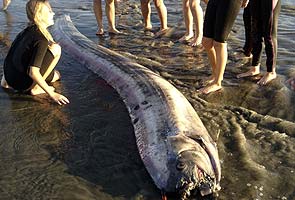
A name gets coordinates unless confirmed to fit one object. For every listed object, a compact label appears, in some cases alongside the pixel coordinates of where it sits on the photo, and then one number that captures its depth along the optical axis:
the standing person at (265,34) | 5.78
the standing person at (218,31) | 5.46
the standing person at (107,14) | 8.42
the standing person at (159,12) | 8.37
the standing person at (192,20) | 7.44
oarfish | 3.66
